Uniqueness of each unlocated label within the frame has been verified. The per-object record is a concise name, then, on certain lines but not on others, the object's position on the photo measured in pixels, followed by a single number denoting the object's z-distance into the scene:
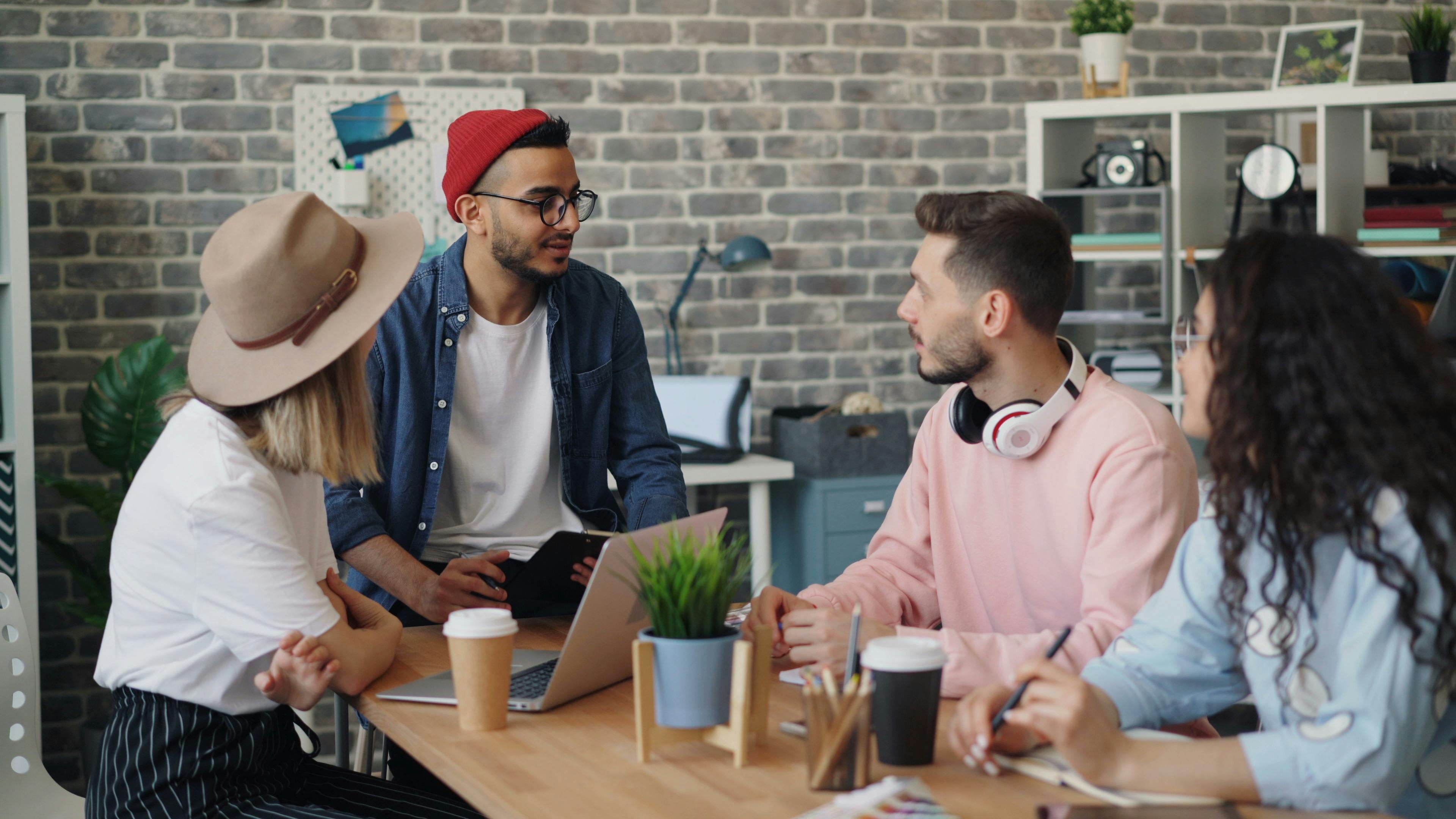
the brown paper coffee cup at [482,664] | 1.39
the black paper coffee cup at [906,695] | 1.22
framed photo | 4.05
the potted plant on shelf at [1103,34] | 4.15
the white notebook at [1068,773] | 1.13
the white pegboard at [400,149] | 3.97
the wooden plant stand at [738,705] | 1.26
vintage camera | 4.07
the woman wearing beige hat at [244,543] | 1.48
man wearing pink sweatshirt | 1.61
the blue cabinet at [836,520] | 3.97
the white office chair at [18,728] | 2.03
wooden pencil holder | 1.19
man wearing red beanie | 2.20
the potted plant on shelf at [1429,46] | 4.07
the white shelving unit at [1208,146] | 3.86
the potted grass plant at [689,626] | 1.28
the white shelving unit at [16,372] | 3.37
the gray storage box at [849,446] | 4.00
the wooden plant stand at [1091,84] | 4.15
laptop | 1.41
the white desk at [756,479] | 3.83
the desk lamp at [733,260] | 4.16
